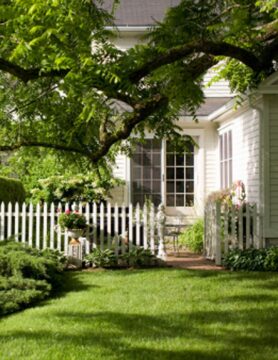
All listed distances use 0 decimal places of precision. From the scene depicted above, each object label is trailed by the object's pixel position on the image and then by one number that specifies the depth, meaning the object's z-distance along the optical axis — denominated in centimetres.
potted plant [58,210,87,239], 1169
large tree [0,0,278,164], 584
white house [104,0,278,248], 1327
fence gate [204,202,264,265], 1170
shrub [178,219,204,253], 1420
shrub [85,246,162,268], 1138
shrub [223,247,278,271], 1077
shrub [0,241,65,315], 786
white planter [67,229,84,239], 1180
